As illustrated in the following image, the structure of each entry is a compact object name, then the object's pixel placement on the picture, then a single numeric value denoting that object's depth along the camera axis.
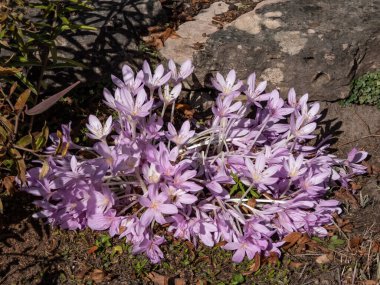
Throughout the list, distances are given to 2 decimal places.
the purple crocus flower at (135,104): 2.90
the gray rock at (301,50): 3.66
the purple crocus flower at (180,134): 2.96
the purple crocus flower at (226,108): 3.11
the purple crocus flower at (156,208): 2.65
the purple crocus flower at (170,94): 3.19
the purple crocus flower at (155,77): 3.17
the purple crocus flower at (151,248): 2.82
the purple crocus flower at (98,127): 3.06
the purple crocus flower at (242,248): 2.83
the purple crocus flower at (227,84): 3.25
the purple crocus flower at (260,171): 2.86
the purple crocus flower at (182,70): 3.28
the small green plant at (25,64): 2.58
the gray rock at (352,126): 3.76
